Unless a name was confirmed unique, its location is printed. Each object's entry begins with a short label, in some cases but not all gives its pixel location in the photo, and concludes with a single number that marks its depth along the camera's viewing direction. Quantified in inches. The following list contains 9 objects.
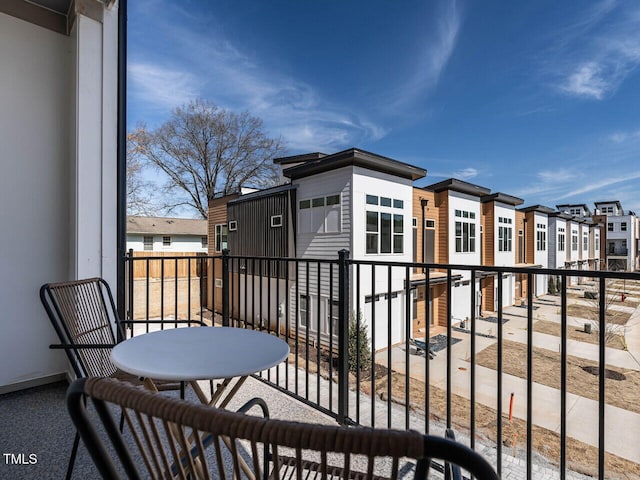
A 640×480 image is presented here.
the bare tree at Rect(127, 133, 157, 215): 587.2
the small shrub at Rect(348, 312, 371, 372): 304.0
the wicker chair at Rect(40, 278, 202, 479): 61.2
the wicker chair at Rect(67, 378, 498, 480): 17.1
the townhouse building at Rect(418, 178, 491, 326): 478.9
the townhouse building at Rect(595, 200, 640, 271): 1128.8
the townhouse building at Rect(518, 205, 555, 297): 684.7
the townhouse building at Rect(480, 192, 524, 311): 572.4
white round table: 41.1
